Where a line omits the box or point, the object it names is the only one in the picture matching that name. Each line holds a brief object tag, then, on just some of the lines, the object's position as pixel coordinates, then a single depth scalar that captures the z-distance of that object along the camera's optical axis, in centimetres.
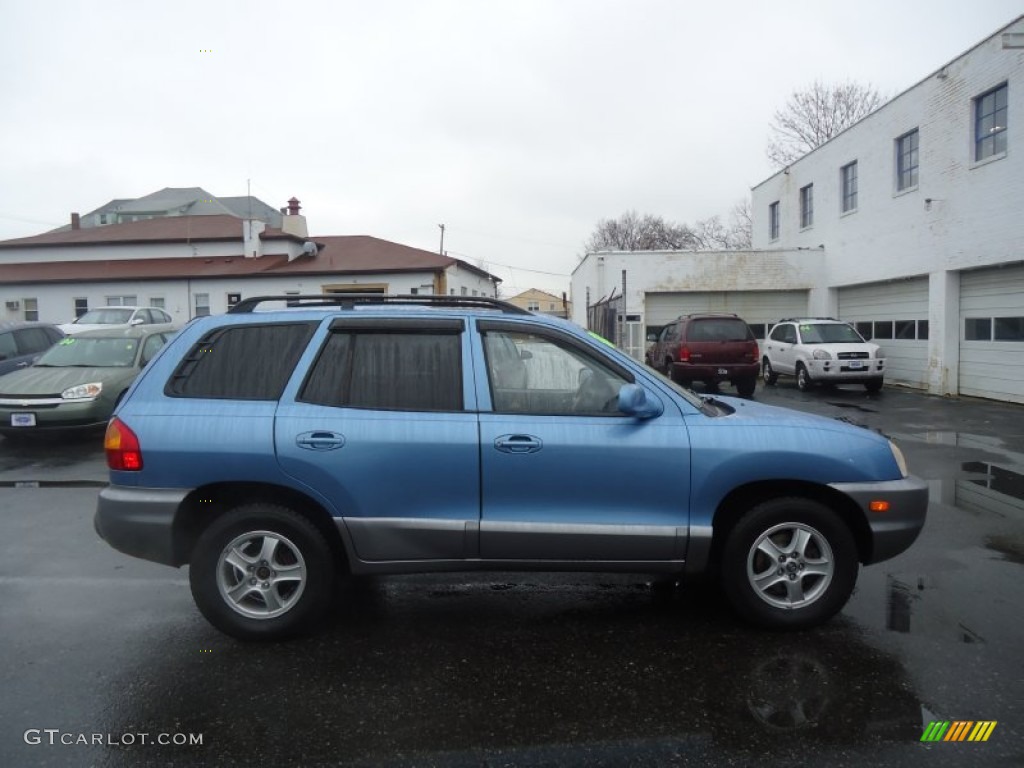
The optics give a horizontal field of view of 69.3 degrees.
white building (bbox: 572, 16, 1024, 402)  1438
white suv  1642
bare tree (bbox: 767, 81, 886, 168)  4162
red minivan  1553
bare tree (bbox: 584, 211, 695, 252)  7356
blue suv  383
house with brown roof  3103
